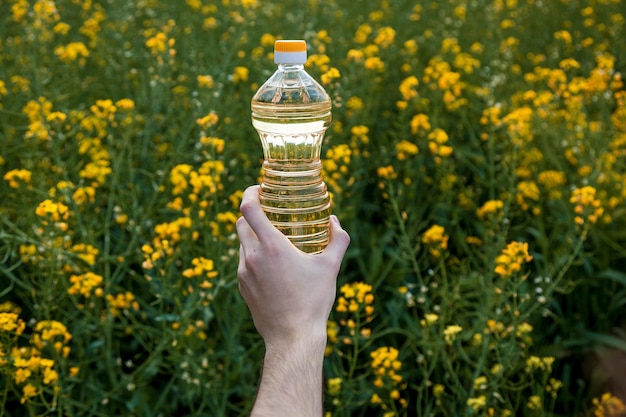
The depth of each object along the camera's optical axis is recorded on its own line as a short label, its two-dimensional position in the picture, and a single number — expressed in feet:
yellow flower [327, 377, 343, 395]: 7.77
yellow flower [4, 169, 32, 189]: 9.06
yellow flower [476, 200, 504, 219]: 9.64
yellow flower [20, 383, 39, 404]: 7.28
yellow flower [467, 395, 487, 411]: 7.52
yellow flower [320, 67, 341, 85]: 9.39
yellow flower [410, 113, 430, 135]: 11.86
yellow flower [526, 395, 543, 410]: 7.82
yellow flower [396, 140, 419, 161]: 11.46
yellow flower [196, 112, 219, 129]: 9.34
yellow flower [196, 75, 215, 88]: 10.80
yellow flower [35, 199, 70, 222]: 7.81
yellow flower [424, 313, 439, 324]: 7.72
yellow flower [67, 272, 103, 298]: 8.12
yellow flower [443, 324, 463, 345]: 7.55
